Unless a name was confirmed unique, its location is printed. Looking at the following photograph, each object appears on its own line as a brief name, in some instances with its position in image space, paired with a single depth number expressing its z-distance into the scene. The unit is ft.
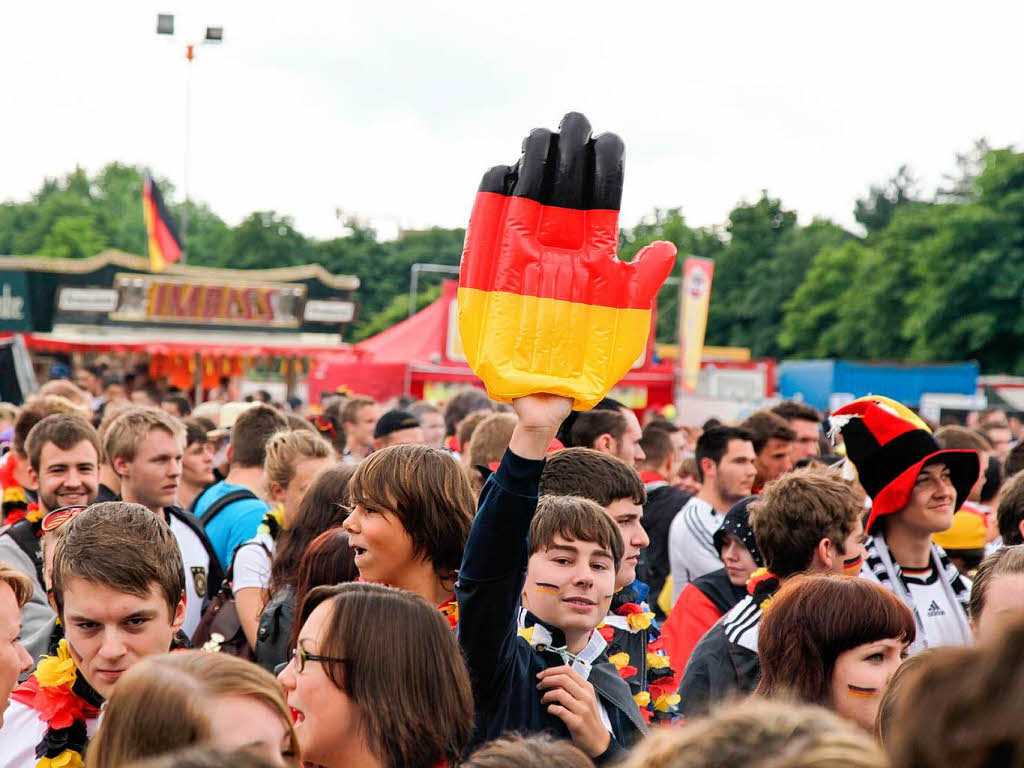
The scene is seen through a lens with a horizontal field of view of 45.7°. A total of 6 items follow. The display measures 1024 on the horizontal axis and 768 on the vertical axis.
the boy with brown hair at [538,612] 9.20
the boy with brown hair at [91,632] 10.85
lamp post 90.63
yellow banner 83.05
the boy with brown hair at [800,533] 13.96
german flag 117.70
